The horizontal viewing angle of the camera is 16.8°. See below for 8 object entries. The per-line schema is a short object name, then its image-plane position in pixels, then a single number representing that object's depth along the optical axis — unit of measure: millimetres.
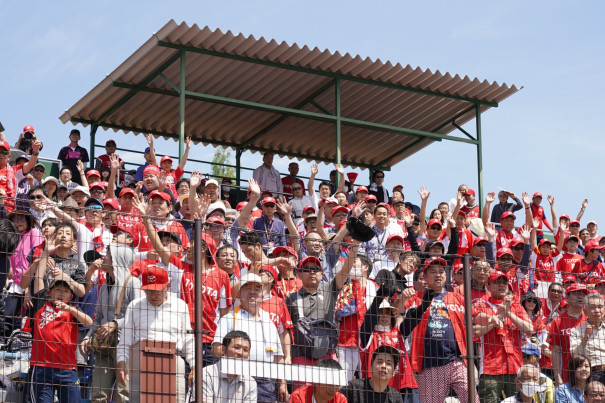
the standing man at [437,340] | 18738
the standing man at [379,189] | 37446
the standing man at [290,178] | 37566
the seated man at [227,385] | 16302
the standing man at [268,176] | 36182
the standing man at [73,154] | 34558
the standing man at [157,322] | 16181
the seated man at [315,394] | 17234
